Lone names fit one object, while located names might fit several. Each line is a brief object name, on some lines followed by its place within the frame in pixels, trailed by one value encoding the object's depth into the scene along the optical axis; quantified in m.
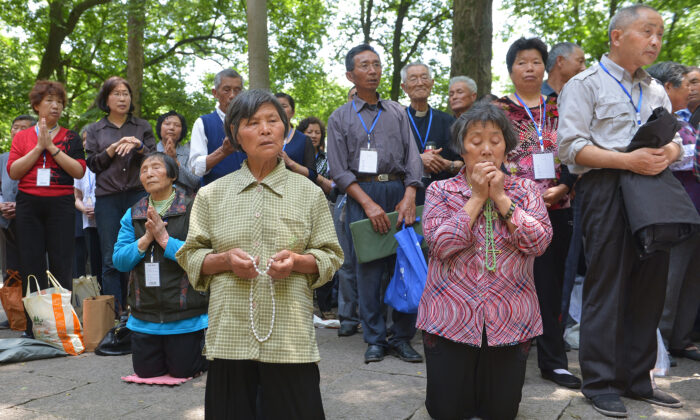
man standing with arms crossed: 3.36
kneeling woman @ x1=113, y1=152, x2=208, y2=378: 4.17
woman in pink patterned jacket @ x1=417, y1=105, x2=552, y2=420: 3.01
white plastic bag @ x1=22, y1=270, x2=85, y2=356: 4.97
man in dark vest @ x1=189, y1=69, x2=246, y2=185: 5.00
